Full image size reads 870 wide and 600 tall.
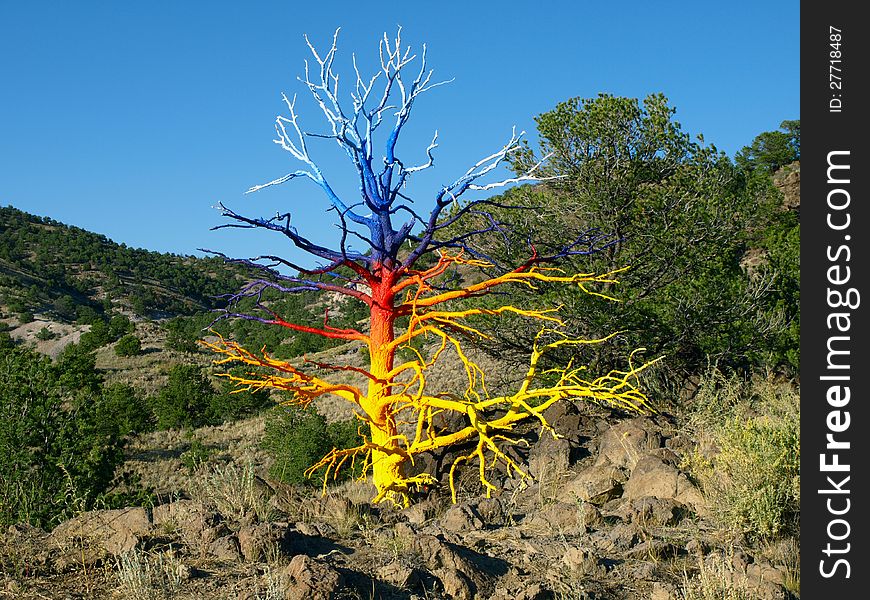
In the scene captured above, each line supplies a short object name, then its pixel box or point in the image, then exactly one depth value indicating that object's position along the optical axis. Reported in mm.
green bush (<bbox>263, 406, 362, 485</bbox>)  16594
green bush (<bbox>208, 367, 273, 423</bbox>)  29281
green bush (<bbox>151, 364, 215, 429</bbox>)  29547
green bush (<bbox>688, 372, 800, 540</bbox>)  7215
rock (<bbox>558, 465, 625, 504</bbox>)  8641
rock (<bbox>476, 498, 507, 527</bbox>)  8262
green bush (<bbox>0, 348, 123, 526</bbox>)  9656
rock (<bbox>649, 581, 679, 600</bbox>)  5626
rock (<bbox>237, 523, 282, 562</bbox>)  5957
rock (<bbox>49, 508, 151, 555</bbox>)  5953
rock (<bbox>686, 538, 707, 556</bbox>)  6619
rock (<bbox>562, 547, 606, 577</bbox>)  6113
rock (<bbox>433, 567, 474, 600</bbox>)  5566
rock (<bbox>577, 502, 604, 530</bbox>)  7680
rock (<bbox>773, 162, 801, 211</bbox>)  29595
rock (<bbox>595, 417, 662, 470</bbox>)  9789
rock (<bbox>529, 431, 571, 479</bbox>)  9875
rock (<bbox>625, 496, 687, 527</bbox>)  7664
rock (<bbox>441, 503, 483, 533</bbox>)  7617
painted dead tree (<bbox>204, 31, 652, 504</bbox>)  8172
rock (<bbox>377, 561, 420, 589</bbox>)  5602
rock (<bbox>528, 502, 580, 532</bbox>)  7723
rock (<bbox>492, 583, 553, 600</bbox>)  5414
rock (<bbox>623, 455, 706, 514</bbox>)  8203
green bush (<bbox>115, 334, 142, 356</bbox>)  43219
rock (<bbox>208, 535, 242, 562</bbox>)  6008
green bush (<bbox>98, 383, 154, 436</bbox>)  26641
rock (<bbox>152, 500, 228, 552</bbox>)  6316
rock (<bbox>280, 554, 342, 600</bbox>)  4879
